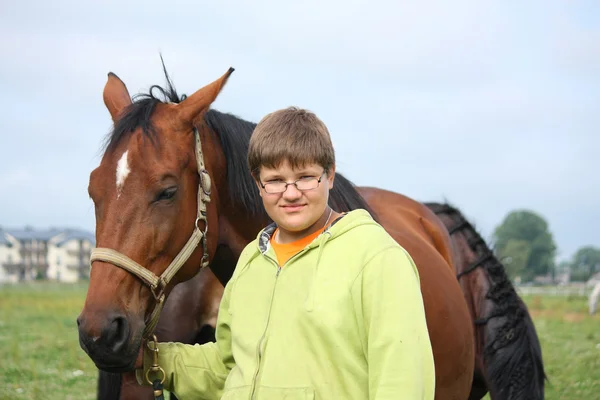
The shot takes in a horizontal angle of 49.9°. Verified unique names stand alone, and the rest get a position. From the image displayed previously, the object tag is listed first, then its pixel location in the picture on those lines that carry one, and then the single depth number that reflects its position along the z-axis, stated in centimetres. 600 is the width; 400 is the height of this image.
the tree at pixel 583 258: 5773
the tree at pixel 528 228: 8075
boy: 178
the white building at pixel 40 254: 7744
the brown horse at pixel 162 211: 243
